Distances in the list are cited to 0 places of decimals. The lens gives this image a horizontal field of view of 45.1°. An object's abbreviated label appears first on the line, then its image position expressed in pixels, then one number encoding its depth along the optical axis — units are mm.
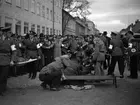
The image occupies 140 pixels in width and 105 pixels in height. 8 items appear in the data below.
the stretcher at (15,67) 6928
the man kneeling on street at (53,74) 5580
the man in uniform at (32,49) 7523
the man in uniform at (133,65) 7459
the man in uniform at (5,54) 5243
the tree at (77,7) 34635
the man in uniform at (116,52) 7443
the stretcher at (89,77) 5882
